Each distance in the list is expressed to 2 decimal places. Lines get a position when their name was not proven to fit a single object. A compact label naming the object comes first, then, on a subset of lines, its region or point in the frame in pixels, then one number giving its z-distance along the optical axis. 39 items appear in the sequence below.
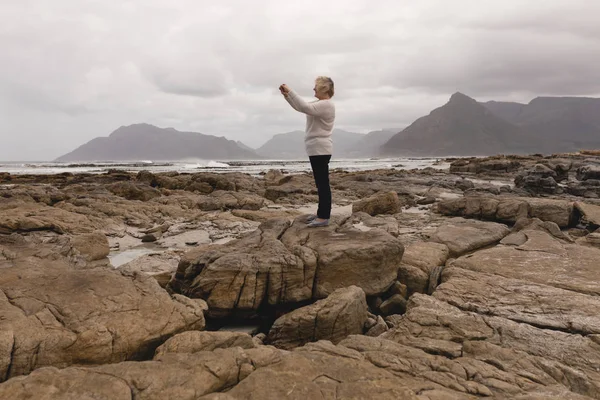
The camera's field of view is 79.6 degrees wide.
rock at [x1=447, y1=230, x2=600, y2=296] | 4.92
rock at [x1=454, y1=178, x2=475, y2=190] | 21.23
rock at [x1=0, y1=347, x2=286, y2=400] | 2.29
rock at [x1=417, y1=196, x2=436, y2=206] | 15.04
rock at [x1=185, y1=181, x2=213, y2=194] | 20.27
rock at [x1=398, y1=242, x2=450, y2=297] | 6.04
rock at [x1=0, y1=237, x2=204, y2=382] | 3.21
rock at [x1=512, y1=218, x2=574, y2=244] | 7.32
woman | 6.02
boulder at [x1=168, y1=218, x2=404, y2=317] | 5.03
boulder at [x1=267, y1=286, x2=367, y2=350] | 4.25
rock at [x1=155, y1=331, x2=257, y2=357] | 3.25
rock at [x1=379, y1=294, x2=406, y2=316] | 5.46
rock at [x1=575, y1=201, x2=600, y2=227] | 9.11
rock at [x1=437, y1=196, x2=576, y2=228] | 9.70
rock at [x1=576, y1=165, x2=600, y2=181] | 22.48
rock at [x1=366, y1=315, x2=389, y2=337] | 4.48
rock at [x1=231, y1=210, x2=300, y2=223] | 11.38
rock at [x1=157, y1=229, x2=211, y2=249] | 8.53
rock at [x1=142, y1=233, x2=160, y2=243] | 8.86
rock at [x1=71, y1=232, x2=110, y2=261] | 6.93
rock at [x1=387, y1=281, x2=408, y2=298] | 5.84
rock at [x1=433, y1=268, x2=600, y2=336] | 3.82
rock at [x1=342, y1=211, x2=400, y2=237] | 8.19
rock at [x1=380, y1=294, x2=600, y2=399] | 2.77
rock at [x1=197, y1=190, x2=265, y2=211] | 14.00
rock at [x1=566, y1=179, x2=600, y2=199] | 16.89
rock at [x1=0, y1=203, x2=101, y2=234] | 7.89
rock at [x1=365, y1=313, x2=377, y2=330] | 4.68
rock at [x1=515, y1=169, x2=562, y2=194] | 18.30
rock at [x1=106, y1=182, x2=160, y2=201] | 15.64
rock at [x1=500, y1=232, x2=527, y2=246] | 6.92
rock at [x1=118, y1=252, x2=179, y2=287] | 6.00
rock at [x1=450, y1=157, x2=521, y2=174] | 37.03
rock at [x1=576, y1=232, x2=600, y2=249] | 6.84
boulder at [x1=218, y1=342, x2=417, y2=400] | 2.39
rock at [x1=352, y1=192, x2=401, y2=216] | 11.87
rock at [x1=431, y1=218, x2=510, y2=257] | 7.28
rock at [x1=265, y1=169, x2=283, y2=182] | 28.48
